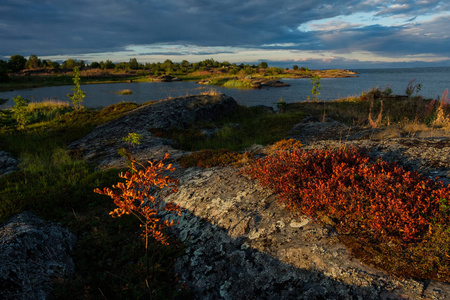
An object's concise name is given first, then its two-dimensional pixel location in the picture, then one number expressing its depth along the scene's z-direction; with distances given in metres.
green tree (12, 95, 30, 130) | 17.62
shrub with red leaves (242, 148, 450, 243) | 3.38
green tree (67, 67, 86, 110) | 21.38
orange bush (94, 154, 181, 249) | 3.14
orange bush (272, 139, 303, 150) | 8.08
